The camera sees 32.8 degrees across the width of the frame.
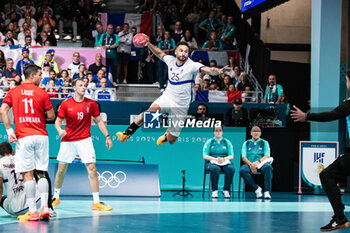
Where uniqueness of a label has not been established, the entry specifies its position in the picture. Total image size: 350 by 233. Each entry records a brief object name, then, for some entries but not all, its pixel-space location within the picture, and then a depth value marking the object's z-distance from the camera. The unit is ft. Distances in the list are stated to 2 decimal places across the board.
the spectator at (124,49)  55.16
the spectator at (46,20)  62.69
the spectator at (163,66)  49.09
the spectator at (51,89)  49.24
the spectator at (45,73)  50.85
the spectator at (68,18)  65.31
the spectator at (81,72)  50.96
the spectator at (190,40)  59.59
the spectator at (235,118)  46.96
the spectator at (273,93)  50.21
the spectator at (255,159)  43.06
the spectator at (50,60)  53.47
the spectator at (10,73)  50.70
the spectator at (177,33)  57.05
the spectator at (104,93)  48.19
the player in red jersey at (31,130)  29.37
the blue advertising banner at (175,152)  46.75
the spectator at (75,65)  53.42
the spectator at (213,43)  61.57
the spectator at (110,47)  55.01
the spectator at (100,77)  49.26
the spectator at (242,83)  52.36
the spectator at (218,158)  42.75
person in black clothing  24.81
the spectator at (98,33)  56.48
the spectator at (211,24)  64.34
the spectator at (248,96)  51.65
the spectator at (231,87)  51.84
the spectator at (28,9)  64.34
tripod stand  42.83
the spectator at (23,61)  53.21
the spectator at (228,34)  62.49
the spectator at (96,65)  51.90
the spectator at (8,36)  57.18
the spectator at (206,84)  52.01
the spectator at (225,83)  52.42
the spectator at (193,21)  65.41
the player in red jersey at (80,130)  33.37
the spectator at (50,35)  60.13
